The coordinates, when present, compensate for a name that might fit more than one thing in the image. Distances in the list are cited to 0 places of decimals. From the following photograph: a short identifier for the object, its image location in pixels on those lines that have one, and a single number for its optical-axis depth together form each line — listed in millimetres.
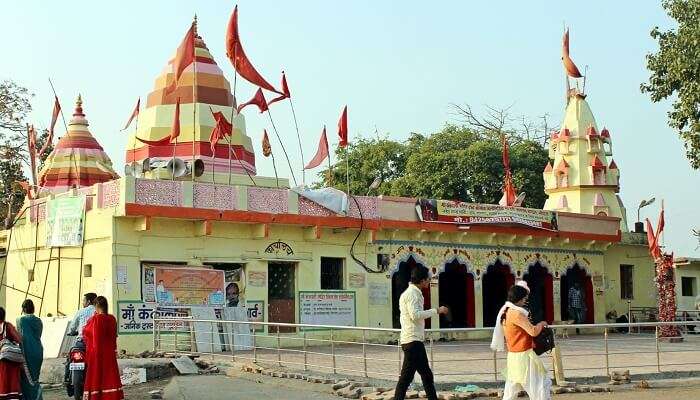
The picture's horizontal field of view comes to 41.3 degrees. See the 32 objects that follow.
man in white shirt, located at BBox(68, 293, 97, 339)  12250
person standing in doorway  28703
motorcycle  11969
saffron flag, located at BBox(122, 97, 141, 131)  26219
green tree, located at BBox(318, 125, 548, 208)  44250
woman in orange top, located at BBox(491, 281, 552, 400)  8883
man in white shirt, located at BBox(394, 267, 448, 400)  10336
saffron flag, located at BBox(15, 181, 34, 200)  27691
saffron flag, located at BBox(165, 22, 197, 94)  21703
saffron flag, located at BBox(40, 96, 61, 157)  25734
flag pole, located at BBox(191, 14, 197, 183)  24512
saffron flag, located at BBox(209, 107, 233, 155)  23609
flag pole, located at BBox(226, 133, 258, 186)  23344
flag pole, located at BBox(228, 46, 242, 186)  21766
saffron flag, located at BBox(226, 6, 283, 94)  21750
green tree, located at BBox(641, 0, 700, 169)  19156
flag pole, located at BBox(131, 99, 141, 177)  26078
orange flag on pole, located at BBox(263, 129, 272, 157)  27641
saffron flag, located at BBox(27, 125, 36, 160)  26453
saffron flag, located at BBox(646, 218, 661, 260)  25125
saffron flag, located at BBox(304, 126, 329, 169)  24188
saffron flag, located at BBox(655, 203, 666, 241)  25903
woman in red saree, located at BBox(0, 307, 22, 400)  10320
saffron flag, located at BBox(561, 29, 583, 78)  31578
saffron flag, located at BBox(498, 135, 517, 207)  32062
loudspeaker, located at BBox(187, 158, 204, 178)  22594
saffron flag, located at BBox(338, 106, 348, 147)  24516
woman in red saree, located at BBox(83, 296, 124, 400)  10797
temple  20188
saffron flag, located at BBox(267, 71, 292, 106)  23188
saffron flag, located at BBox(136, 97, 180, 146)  23062
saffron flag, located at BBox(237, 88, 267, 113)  23344
